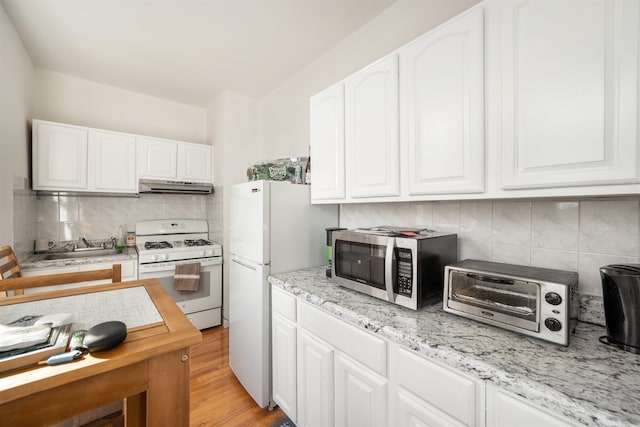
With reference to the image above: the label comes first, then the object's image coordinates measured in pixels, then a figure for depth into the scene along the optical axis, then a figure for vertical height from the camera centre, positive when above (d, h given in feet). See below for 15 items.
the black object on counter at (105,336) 2.32 -1.13
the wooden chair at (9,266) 4.88 -1.04
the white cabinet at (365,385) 2.60 -2.20
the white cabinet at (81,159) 7.92 +1.71
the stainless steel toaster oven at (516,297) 2.81 -1.04
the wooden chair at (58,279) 3.90 -1.09
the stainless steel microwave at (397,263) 3.90 -0.84
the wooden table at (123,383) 2.01 -1.47
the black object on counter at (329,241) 5.55 -0.65
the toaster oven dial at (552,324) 2.80 -1.21
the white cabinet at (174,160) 9.59 +1.99
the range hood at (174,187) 9.49 +0.94
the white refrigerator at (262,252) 5.72 -0.94
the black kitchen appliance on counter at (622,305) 2.67 -0.98
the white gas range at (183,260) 8.77 -1.68
